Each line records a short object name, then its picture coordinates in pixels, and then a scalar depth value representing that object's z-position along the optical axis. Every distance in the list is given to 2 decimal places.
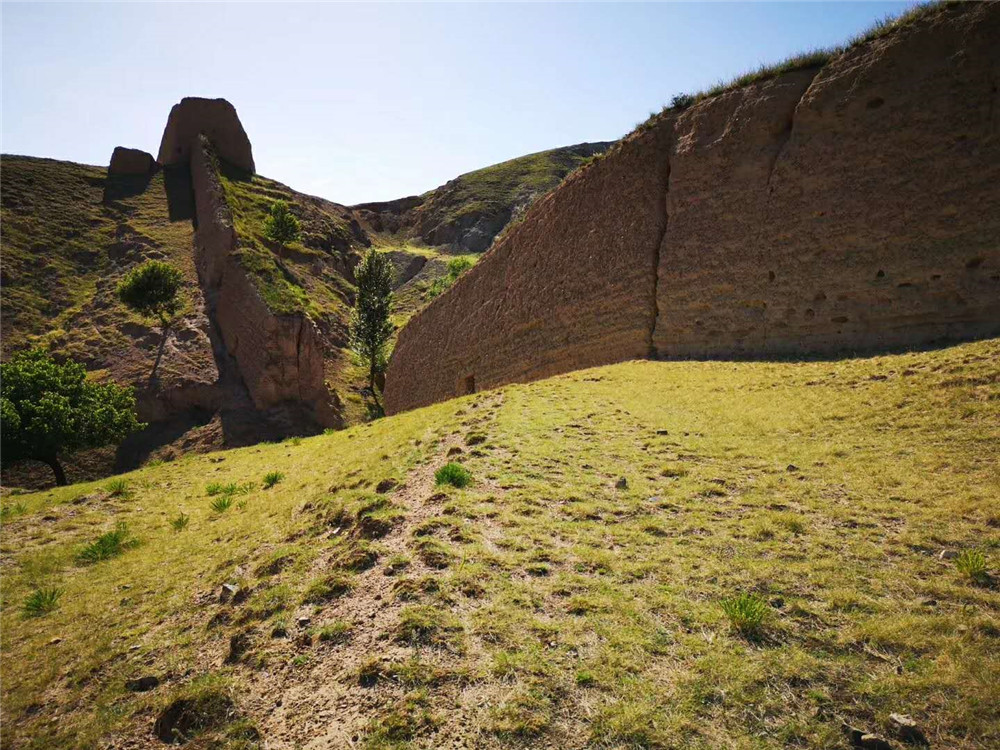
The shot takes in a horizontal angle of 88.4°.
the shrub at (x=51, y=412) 21.66
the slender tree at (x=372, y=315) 42.50
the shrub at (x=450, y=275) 65.81
